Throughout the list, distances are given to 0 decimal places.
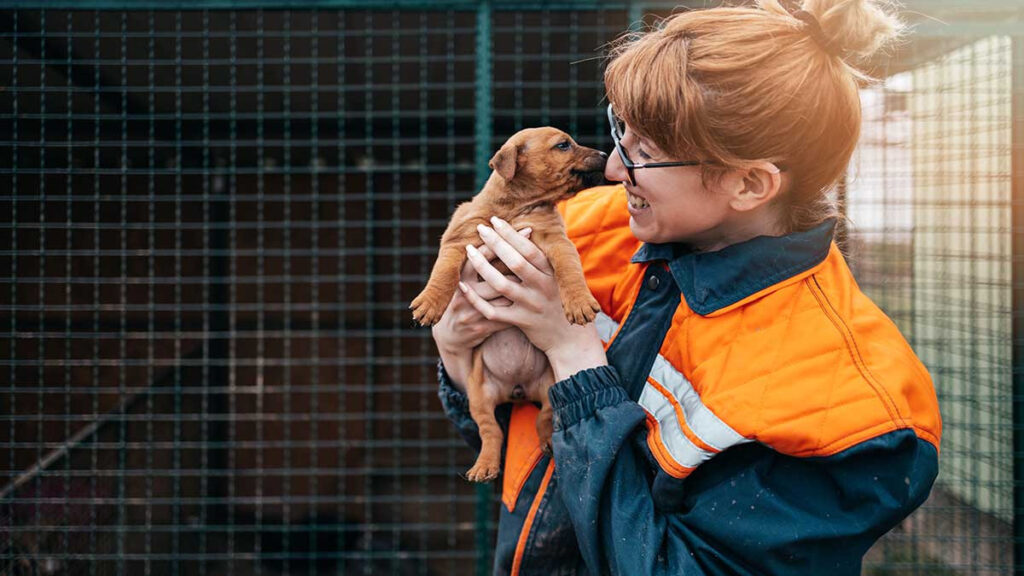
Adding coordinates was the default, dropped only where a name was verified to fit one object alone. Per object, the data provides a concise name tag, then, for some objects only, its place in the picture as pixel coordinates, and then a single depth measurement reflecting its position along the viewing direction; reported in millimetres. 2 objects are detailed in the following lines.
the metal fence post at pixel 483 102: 3129
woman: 1197
